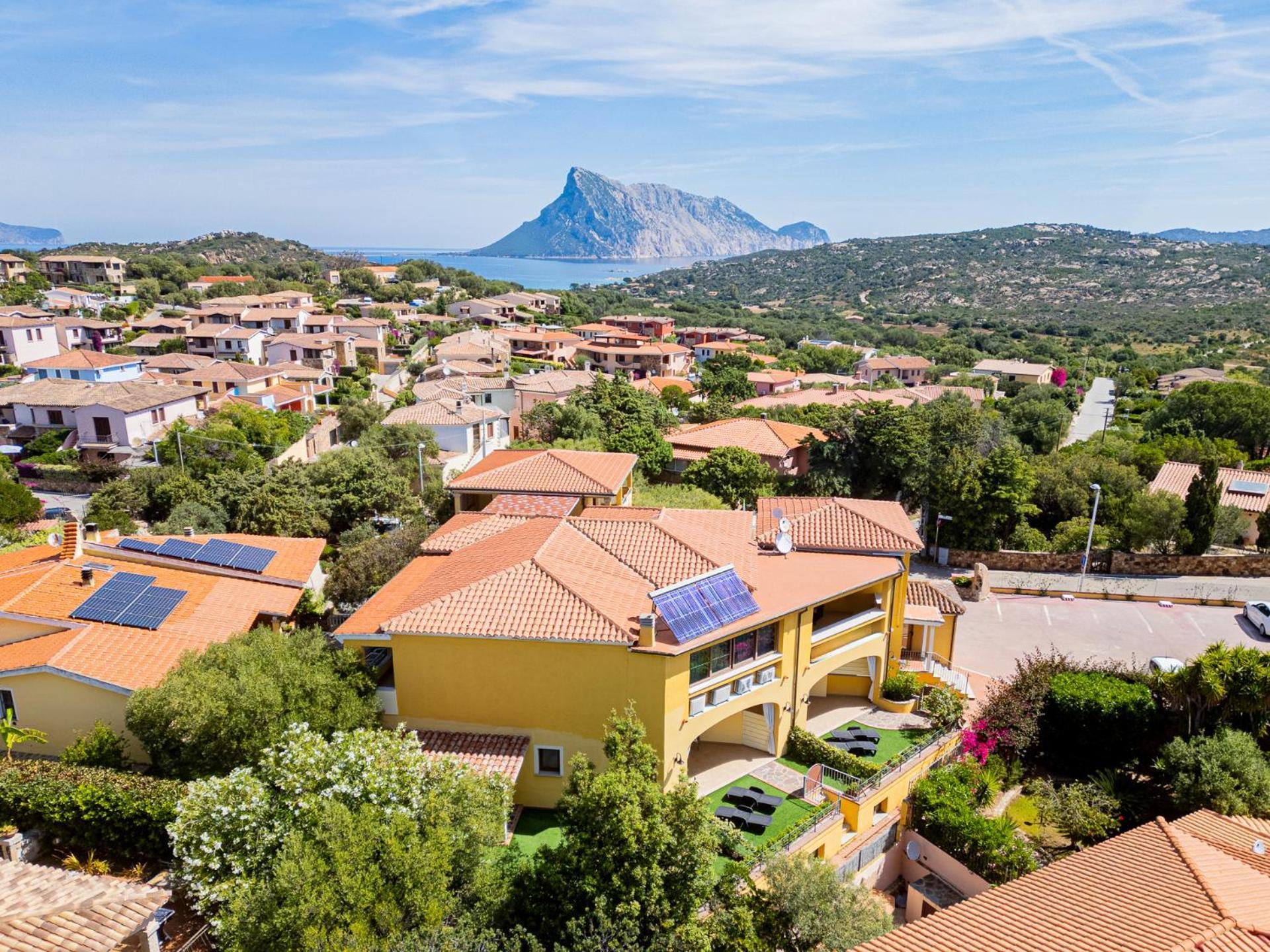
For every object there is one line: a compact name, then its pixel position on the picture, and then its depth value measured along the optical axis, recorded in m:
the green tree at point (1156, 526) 42.25
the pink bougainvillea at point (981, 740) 25.92
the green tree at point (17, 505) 41.12
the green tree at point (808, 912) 16.58
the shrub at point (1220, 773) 22.28
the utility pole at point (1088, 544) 39.22
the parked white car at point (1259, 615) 35.12
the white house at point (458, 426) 56.09
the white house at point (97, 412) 59.09
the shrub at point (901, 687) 27.70
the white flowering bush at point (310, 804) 15.19
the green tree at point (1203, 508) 41.09
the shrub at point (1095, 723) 26.78
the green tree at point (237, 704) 18.20
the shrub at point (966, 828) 21.73
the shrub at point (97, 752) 19.80
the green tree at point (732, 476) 44.22
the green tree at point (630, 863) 14.73
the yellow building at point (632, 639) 20.39
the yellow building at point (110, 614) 20.84
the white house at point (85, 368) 70.50
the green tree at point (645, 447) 49.50
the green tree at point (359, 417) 60.88
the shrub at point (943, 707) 26.09
